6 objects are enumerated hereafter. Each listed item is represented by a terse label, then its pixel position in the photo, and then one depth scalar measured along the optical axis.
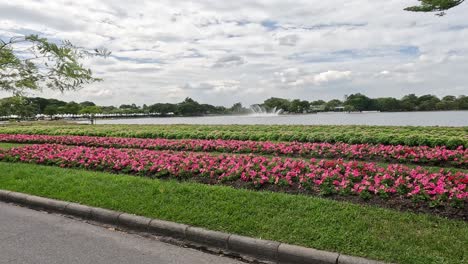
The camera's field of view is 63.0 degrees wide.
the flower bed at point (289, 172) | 5.62
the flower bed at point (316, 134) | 11.57
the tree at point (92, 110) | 60.14
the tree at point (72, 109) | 75.99
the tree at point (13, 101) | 13.42
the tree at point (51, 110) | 75.69
